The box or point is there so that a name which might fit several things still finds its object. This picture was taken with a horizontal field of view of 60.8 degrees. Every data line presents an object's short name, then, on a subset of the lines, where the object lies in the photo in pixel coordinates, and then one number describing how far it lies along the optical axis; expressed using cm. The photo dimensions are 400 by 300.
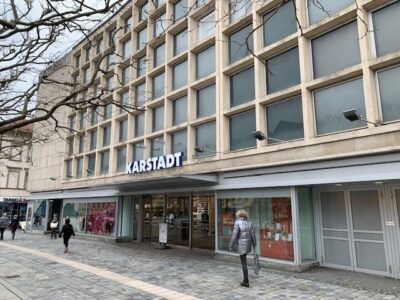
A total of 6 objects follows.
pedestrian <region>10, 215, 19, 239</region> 2352
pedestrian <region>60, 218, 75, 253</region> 1566
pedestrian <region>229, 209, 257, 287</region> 888
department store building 966
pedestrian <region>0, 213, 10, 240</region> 2249
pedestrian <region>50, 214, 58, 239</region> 2323
